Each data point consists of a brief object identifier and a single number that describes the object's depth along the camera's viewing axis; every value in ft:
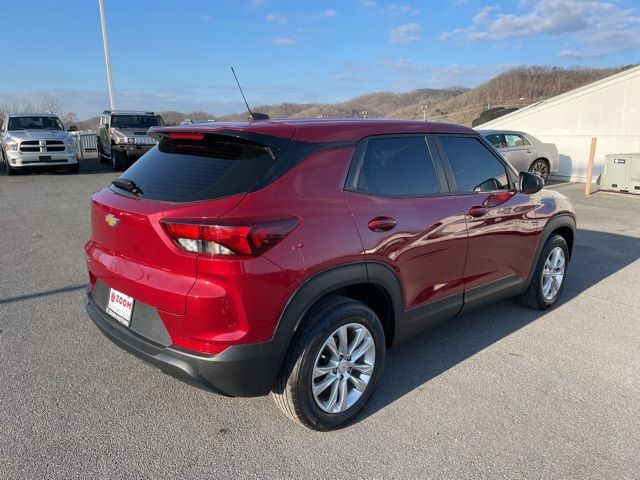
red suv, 7.81
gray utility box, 39.50
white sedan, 43.55
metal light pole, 76.23
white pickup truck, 47.88
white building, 45.78
